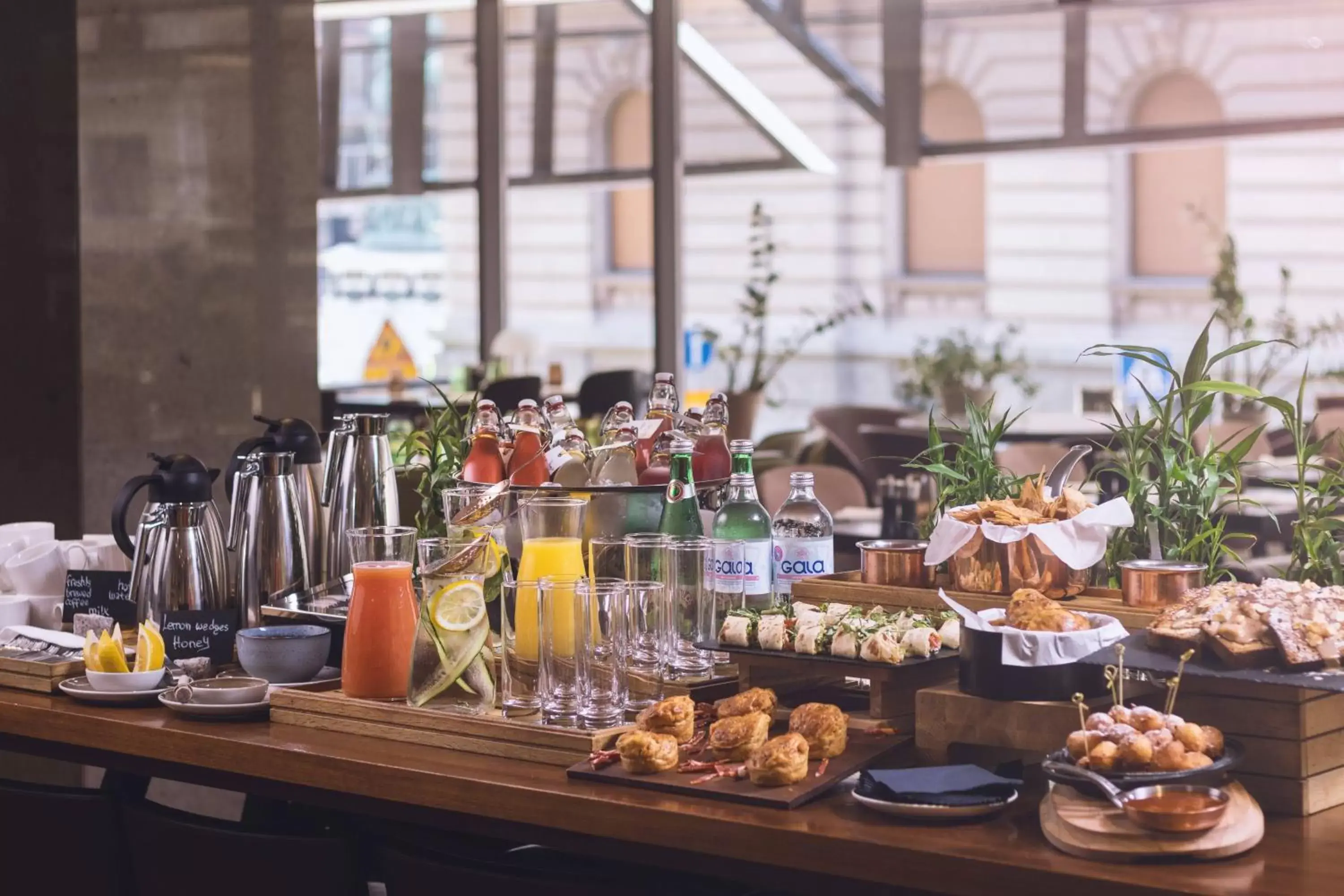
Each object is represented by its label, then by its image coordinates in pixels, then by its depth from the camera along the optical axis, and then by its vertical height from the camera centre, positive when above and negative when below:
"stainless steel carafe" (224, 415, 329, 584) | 3.92 -0.12
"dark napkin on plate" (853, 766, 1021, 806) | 2.95 -0.42
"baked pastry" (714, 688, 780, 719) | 3.21 -0.38
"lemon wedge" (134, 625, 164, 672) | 3.58 -0.37
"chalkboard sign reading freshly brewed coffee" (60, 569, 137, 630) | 3.91 -0.33
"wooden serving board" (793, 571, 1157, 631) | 3.26 -0.27
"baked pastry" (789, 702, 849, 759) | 3.14 -0.39
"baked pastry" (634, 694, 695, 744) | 3.16 -0.39
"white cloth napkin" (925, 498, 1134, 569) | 3.32 -0.19
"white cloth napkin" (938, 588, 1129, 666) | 3.08 -0.29
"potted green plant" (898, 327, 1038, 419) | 9.96 +0.12
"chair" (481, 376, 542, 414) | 9.97 +0.04
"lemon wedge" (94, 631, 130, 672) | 3.57 -0.38
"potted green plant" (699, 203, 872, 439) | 10.09 +0.25
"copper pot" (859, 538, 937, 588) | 3.46 -0.24
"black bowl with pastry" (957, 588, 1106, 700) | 3.09 -0.32
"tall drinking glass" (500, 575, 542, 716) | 3.30 -0.35
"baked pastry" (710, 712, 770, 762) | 3.11 -0.40
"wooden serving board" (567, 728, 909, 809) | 3.00 -0.43
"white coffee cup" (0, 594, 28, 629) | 3.97 -0.36
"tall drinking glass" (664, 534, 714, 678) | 3.36 -0.28
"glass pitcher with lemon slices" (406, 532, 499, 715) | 3.37 -0.32
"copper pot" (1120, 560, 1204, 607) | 3.26 -0.24
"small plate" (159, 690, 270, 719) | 3.44 -0.42
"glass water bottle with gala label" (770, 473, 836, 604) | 3.58 -0.22
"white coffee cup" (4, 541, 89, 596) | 4.05 -0.30
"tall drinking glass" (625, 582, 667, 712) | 3.29 -0.34
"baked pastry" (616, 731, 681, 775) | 3.08 -0.41
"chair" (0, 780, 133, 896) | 3.58 -0.64
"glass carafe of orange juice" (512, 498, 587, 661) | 3.39 -0.20
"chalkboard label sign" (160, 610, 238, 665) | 3.70 -0.36
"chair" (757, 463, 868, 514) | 7.06 -0.30
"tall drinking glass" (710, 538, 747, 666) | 3.47 -0.26
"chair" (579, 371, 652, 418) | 10.61 +0.04
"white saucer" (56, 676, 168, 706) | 3.54 -0.42
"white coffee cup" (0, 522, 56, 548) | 4.24 -0.25
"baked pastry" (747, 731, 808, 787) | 3.03 -0.41
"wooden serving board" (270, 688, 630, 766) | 3.19 -0.42
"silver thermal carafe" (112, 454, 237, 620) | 3.80 -0.24
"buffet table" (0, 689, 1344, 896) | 2.82 -0.46
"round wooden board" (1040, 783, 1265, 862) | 2.82 -0.44
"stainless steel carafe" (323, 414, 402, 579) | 3.87 -0.14
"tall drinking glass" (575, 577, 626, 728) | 3.20 -0.32
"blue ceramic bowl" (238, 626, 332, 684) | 3.55 -0.37
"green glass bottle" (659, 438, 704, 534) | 3.56 -0.16
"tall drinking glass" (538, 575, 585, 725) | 3.20 -0.32
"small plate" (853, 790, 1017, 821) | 2.93 -0.44
